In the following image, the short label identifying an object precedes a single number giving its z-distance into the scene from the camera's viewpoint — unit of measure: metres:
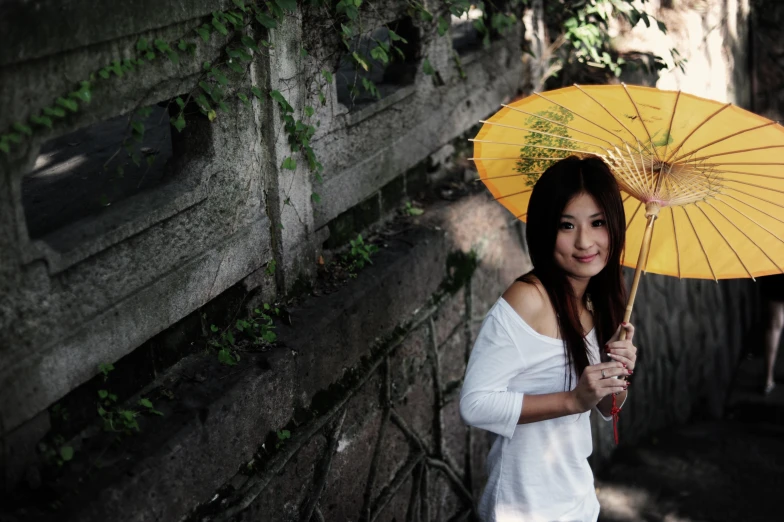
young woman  2.34
